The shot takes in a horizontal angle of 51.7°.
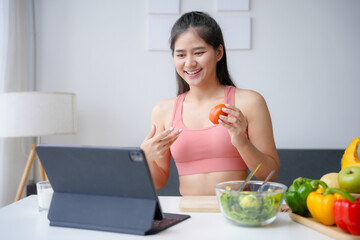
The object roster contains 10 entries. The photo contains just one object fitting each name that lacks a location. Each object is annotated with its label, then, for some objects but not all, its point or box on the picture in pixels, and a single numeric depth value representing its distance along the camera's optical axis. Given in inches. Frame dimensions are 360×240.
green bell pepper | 42.4
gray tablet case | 36.7
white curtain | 107.3
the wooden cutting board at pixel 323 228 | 35.1
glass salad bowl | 37.7
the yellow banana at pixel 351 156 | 46.2
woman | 64.5
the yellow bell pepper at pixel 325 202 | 37.7
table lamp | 92.1
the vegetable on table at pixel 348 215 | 34.4
